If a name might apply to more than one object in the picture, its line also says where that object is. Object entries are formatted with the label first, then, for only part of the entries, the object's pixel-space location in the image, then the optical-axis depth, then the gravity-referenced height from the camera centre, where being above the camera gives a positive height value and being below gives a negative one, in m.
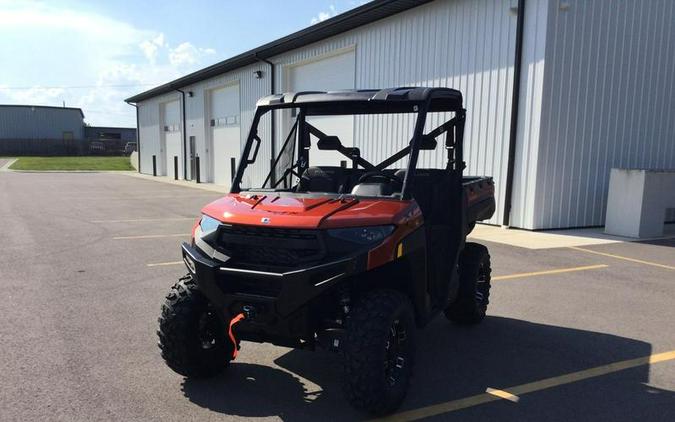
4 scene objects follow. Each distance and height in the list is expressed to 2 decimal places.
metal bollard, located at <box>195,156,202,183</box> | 26.11 -1.35
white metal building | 10.58 +1.37
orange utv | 3.14 -0.71
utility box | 10.29 -0.96
